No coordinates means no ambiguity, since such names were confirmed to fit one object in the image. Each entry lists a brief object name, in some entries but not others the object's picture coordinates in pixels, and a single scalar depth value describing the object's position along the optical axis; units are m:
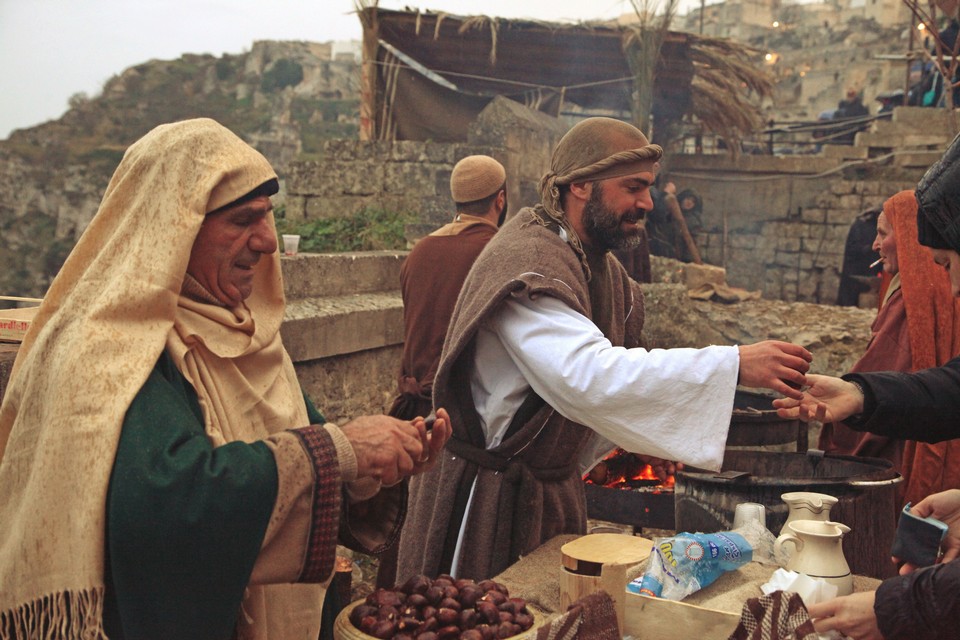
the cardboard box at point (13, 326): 2.88
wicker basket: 1.92
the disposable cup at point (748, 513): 2.82
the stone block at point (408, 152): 9.85
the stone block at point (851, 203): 16.16
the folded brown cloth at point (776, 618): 1.87
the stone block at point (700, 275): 10.61
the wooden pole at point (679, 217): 14.75
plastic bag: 2.31
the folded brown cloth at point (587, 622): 1.81
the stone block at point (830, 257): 16.45
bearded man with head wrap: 2.61
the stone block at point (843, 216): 16.23
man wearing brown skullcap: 5.15
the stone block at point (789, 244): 16.70
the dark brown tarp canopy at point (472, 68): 11.94
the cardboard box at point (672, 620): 2.13
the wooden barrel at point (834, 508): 2.94
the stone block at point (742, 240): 17.22
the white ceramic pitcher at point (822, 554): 2.31
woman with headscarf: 4.21
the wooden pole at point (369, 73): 11.52
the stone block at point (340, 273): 6.22
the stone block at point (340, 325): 5.57
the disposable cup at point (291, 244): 6.53
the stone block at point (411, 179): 9.73
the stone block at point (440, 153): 9.80
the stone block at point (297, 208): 10.26
